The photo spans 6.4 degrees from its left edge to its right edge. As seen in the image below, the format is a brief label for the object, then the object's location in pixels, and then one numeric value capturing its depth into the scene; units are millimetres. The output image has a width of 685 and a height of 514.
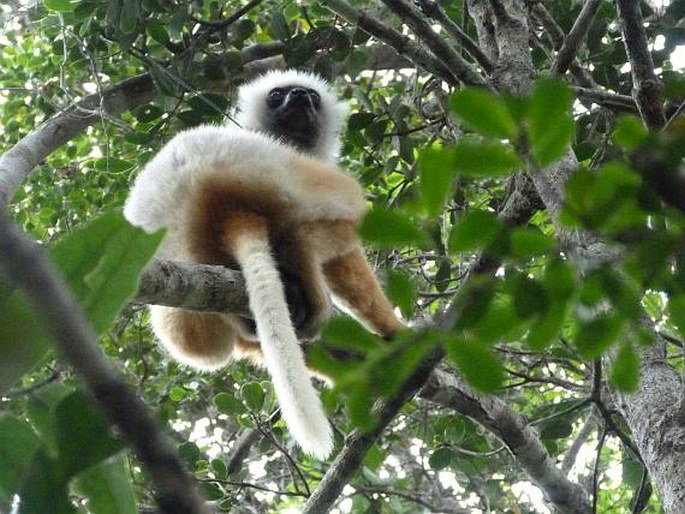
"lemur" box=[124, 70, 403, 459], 6534
